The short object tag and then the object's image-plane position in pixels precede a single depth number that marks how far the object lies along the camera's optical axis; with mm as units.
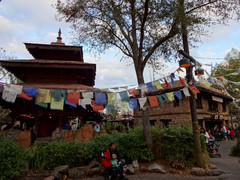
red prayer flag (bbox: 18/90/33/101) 8203
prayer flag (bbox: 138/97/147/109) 8297
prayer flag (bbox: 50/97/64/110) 8398
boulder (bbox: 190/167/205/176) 6912
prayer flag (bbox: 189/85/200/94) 7943
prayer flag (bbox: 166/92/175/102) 9000
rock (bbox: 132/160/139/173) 7118
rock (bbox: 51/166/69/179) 6133
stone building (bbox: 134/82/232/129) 20234
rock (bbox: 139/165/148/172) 7230
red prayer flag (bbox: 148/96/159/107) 8716
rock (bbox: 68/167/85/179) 6527
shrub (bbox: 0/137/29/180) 5602
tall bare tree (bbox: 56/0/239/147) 8719
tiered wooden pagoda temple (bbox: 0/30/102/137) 11562
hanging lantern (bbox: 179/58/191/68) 7426
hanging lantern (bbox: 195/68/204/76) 8172
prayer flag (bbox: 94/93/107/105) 8761
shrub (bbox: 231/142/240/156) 11164
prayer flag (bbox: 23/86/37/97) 8313
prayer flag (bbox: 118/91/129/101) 8727
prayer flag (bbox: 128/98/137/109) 8742
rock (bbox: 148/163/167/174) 7094
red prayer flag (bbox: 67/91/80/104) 8531
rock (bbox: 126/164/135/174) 6955
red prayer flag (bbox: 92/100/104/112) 8734
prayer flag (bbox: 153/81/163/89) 8912
